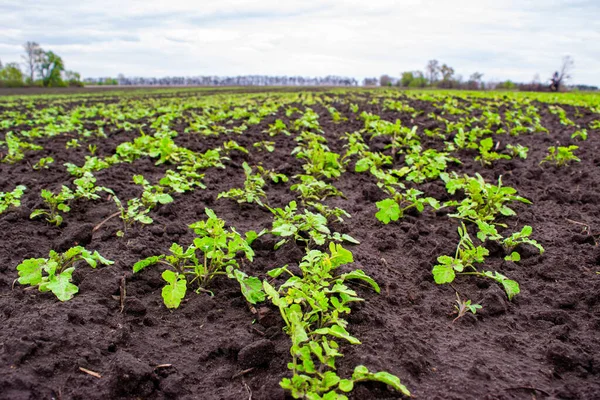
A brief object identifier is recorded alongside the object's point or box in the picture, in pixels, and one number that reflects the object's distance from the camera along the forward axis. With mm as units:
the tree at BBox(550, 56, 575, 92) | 59609
